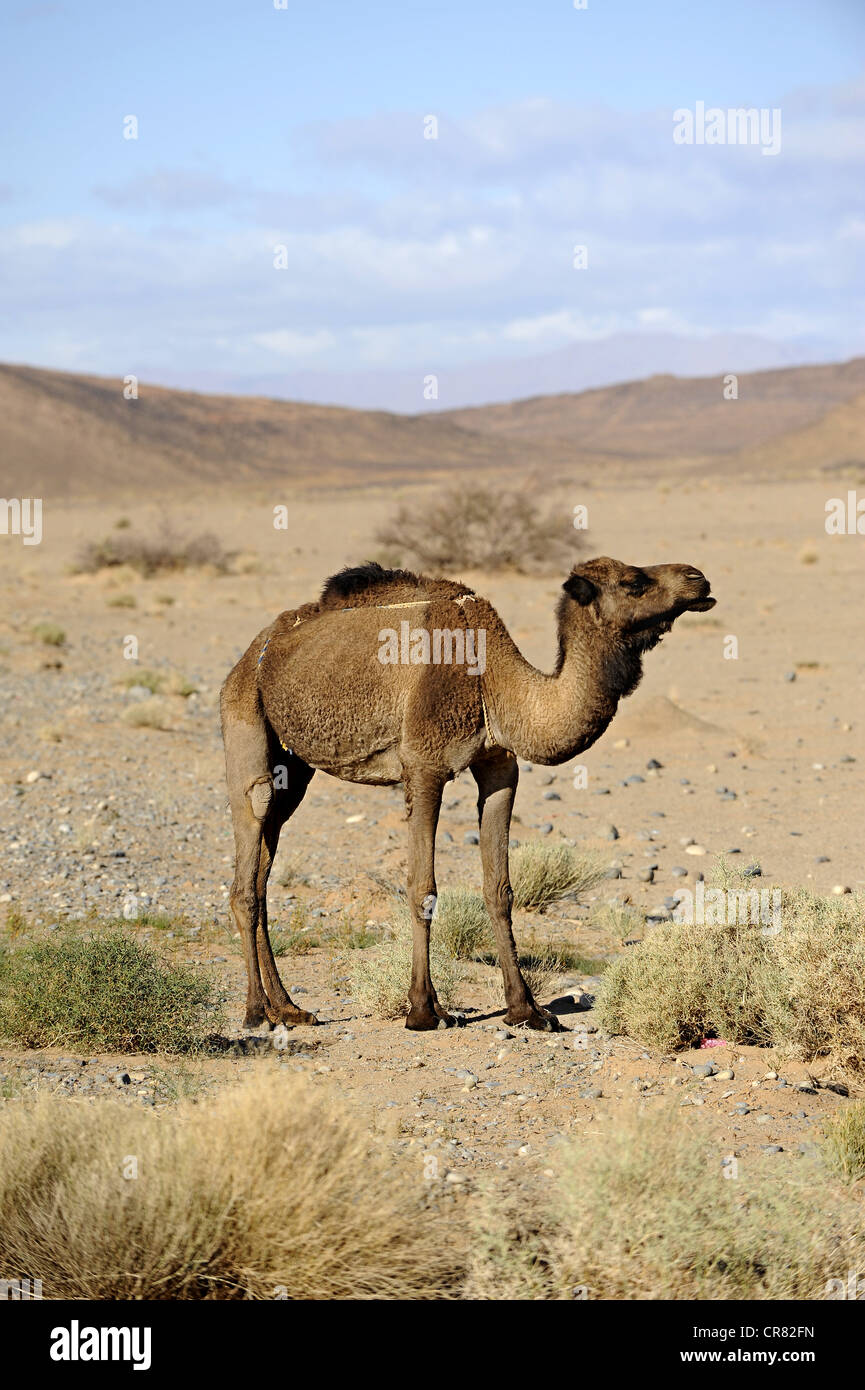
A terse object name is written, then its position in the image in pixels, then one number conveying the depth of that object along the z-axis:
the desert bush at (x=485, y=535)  31.84
